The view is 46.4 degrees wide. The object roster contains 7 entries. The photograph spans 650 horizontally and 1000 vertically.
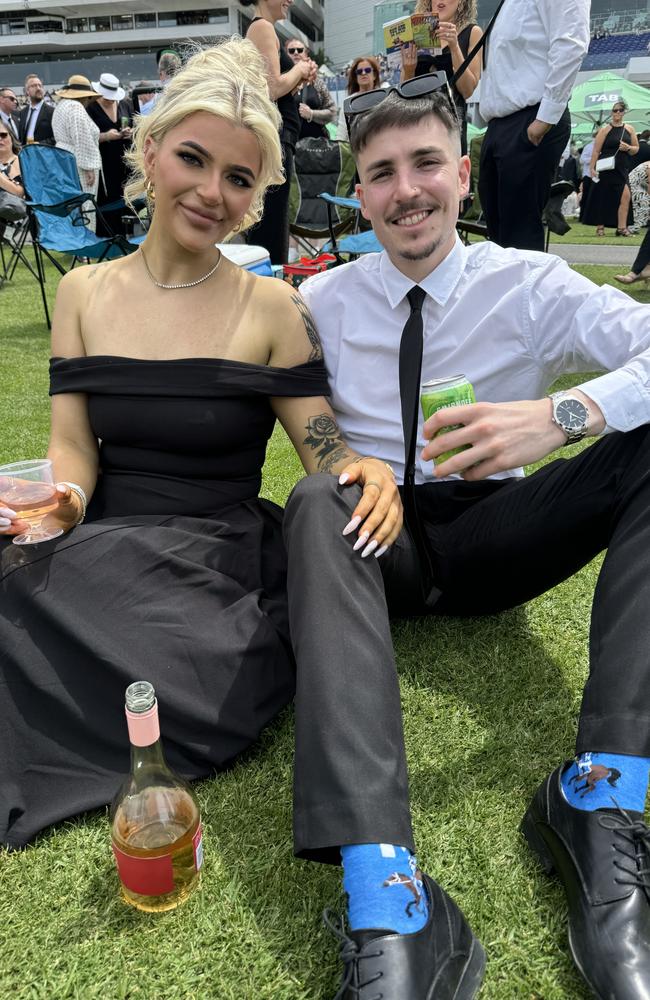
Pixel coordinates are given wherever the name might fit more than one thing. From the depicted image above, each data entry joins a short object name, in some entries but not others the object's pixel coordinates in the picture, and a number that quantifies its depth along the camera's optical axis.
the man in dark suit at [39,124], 12.37
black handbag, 7.95
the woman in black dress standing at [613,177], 15.55
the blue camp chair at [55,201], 7.06
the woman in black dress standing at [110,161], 8.83
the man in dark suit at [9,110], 14.12
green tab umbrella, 26.17
